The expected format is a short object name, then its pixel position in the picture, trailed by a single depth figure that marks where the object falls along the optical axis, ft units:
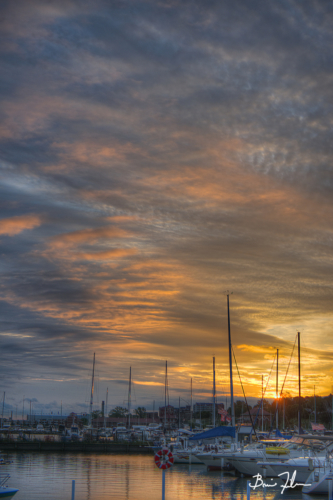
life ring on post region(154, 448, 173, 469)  77.92
